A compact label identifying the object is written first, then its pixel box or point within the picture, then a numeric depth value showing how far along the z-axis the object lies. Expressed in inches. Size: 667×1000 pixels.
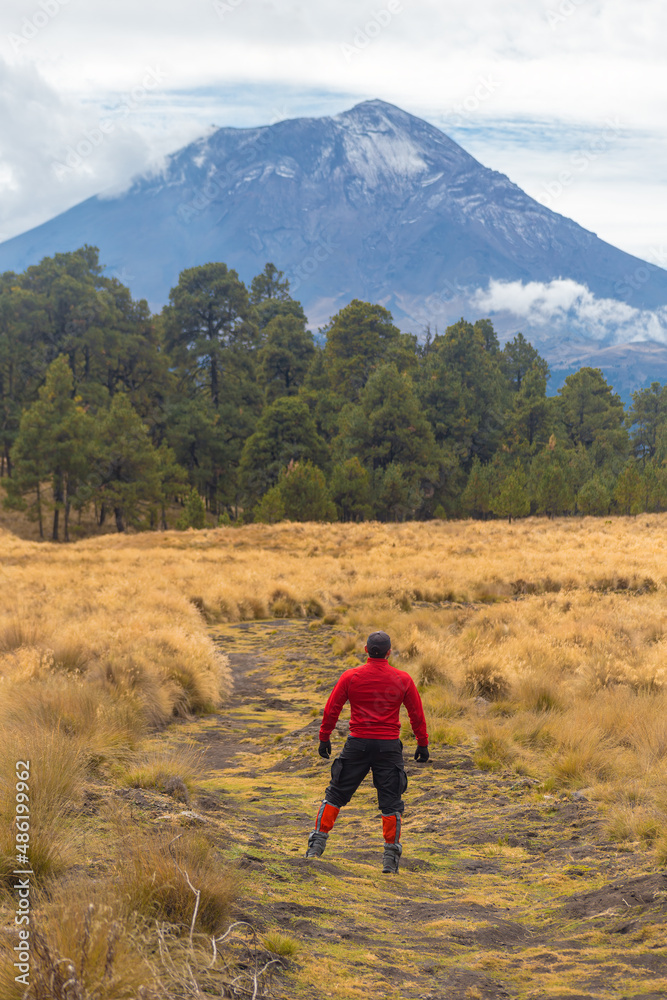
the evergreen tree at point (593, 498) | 2172.7
